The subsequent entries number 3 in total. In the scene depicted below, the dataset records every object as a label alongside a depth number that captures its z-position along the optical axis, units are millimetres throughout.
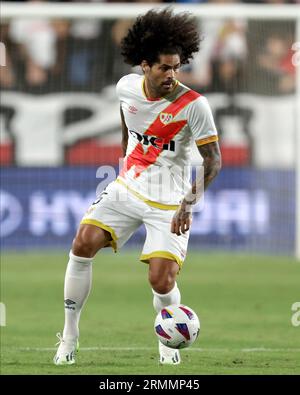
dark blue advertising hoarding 34500
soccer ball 15539
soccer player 15945
